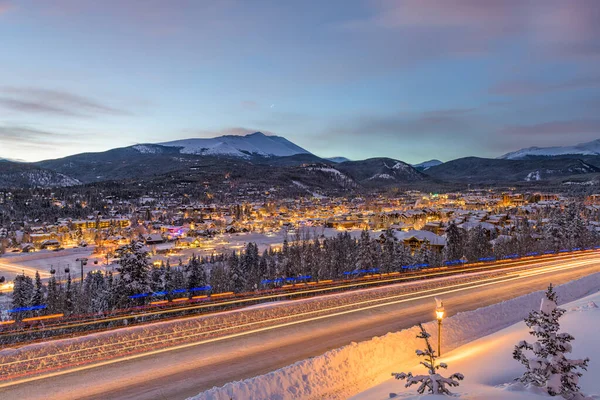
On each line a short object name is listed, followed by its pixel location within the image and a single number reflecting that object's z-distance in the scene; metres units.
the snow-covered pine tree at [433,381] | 7.96
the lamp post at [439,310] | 13.61
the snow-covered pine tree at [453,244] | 48.28
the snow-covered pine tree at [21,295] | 32.54
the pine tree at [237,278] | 36.93
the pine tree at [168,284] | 29.86
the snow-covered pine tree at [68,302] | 33.62
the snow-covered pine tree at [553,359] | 7.55
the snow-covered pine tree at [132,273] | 25.39
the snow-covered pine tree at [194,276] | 32.91
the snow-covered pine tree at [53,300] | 33.22
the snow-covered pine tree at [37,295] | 33.25
